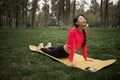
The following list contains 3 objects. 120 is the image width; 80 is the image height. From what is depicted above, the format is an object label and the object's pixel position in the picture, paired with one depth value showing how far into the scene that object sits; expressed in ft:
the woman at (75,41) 12.33
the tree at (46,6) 107.84
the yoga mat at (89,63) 11.50
